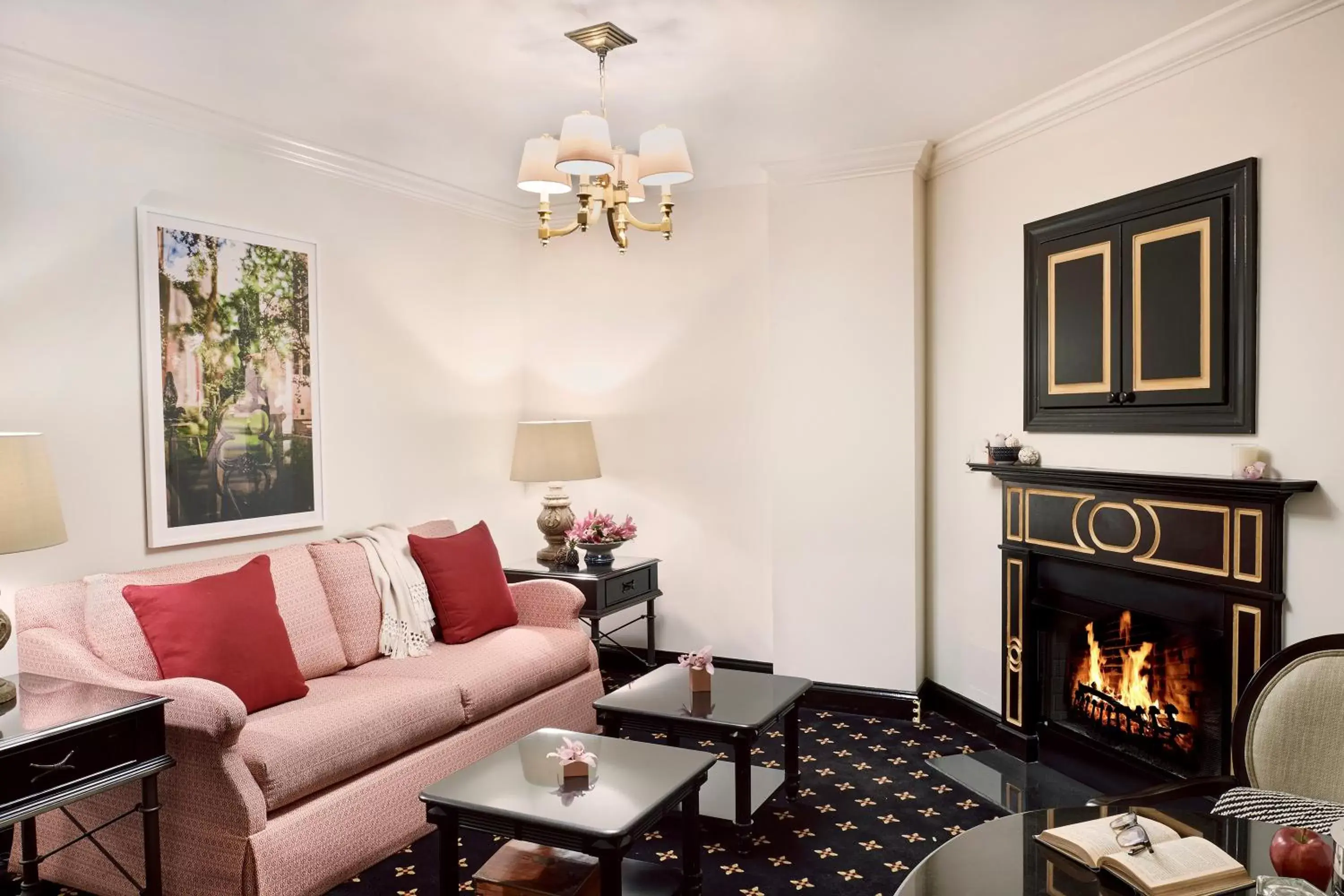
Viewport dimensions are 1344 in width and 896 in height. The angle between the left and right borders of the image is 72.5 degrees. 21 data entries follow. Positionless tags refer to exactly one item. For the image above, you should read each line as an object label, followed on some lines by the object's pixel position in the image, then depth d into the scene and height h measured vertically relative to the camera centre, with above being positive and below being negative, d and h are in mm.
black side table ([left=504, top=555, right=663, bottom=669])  4465 -785
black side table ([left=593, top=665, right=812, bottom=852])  3084 -1009
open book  1562 -779
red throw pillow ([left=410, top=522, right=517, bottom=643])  4020 -709
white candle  2836 -108
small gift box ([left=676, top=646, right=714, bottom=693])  3371 -896
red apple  1492 -714
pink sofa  2562 -983
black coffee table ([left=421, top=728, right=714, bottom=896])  2289 -991
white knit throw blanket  3850 -729
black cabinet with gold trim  2930 +397
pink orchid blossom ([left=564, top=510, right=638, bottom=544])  4688 -535
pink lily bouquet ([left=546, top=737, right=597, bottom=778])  2523 -918
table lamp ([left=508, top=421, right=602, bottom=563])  4715 -180
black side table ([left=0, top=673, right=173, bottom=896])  2201 -802
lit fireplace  3201 -984
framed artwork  3416 +199
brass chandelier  2916 +895
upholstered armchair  1943 -693
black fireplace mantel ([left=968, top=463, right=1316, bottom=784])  2807 -447
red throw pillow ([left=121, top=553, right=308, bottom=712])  2910 -668
